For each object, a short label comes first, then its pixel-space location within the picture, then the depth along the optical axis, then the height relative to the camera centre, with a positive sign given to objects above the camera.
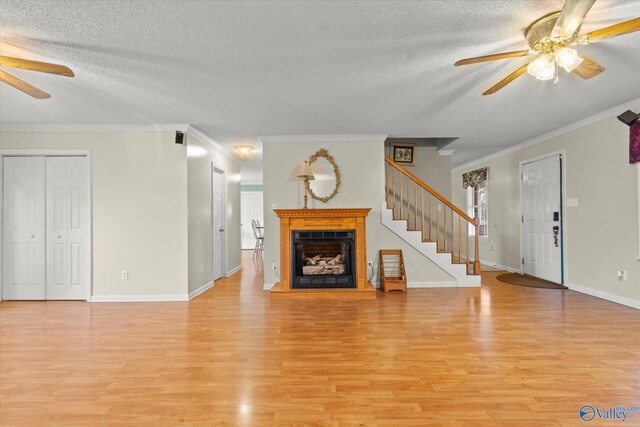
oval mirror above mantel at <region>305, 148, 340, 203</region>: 5.29 +0.59
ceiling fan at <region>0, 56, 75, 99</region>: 2.30 +1.05
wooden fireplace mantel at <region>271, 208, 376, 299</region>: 4.80 -0.15
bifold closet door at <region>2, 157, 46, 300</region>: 4.57 +0.06
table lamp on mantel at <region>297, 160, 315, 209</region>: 4.95 +0.64
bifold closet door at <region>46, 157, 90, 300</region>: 4.58 -0.13
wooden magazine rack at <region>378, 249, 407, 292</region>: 5.20 -0.77
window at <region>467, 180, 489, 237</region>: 7.65 +0.23
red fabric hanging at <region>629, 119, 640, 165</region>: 3.79 +0.80
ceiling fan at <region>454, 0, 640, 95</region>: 1.85 +1.07
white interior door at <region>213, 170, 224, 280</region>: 5.97 -0.16
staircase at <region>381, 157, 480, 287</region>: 5.30 -0.13
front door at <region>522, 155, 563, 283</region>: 5.26 -0.08
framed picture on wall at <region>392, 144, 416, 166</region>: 6.19 +1.13
